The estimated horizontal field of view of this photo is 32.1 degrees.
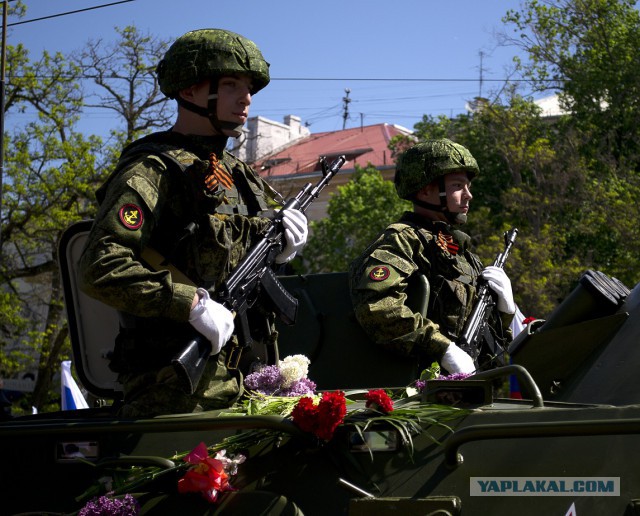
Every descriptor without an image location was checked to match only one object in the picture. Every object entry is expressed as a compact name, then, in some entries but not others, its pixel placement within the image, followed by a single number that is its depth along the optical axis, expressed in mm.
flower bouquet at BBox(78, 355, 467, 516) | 3443
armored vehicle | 3242
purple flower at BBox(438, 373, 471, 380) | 4561
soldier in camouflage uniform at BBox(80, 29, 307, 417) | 4082
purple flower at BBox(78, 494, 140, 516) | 3486
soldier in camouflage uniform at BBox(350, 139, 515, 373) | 5719
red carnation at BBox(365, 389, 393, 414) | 3578
